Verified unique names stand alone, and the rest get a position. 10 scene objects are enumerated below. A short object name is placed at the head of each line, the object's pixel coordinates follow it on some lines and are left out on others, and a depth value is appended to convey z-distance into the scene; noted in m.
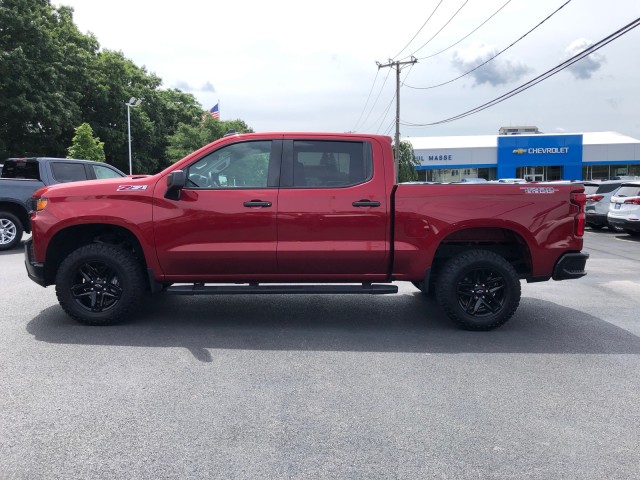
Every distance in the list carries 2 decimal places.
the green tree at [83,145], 34.38
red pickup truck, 5.86
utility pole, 40.19
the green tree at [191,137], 56.28
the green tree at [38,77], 32.81
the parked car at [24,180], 12.01
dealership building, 54.41
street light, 45.16
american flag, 48.03
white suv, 15.37
